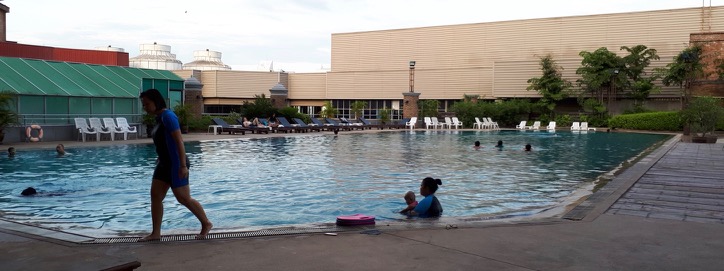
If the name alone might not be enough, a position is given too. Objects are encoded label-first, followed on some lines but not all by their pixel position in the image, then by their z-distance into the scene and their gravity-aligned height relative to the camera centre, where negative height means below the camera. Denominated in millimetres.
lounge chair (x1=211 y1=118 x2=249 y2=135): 29094 -581
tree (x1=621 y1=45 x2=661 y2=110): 42562 +2993
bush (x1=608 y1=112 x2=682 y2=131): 36406 -221
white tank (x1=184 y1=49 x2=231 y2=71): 71750 +6259
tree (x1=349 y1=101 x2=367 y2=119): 48594 +693
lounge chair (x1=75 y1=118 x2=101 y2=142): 22344 -515
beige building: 46844 +5217
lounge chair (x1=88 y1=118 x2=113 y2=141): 22702 -448
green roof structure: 22297 +1394
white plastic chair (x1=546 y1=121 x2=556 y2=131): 41156 -585
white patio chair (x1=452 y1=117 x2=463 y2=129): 43069 -440
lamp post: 43275 +2994
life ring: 20891 -621
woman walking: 5660 -405
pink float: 6430 -1066
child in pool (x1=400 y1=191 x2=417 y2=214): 8148 -1122
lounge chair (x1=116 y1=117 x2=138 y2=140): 23408 -475
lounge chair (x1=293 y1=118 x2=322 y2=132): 32903 -535
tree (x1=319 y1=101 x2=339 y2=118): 47406 +360
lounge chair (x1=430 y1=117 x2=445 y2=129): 42062 -502
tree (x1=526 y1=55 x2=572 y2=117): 45938 +2346
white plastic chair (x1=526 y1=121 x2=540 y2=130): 41975 -599
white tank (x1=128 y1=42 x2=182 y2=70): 70125 +6412
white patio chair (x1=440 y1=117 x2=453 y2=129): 43094 -443
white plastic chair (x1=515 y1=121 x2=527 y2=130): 42825 -617
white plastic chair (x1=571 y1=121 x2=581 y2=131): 39438 -610
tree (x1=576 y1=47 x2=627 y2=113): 43034 +3120
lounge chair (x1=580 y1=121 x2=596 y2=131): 39469 -611
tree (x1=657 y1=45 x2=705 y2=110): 35059 +2907
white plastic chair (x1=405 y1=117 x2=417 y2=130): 40500 -430
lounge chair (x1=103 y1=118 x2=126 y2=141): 23016 -453
